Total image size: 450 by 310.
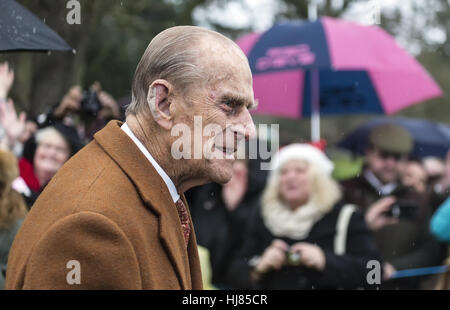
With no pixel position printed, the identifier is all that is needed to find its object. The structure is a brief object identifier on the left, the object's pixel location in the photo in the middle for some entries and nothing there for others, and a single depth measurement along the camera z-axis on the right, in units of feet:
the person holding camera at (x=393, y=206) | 17.66
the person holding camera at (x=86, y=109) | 13.20
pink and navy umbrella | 17.31
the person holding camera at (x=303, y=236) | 13.75
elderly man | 4.99
